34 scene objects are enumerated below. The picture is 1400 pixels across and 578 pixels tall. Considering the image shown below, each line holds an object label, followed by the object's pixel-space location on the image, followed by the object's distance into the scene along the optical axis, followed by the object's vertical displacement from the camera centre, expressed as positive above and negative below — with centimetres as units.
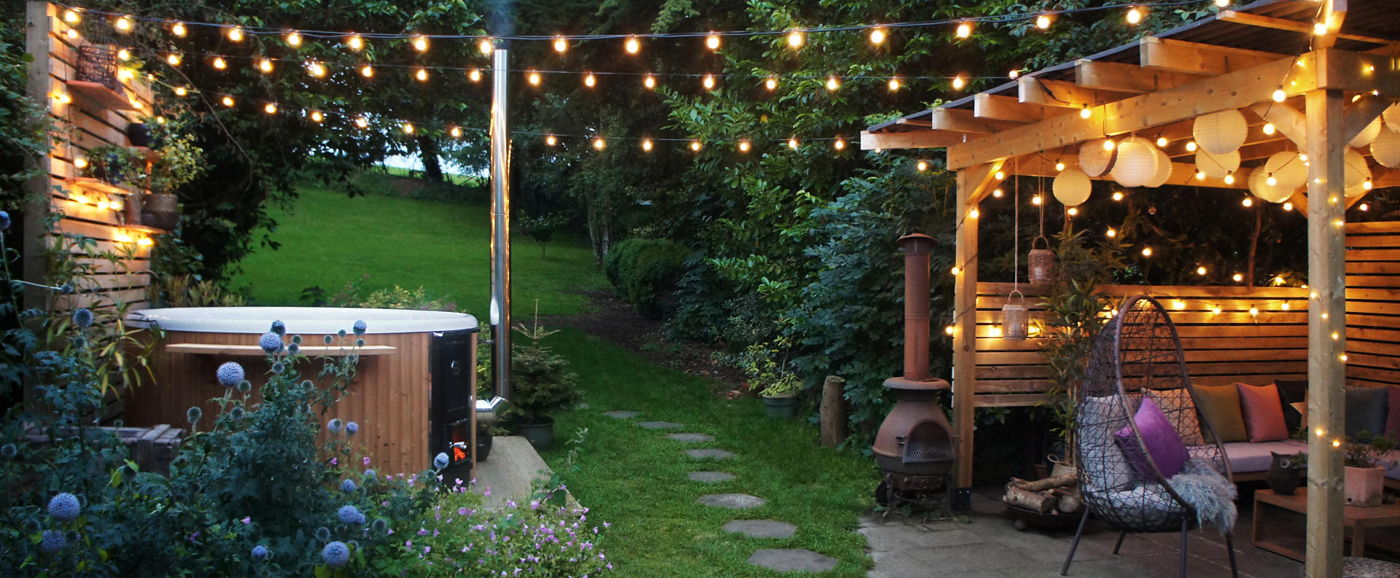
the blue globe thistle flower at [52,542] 178 -49
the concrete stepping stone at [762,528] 459 -118
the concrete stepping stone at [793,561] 406 -119
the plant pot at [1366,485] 409 -82
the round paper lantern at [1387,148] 402 +62
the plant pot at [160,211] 525 +39
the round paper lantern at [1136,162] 426 +58
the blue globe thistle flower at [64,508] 178 -43
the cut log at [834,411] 669 -86
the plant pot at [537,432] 656 -101
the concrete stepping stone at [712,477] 573 -115
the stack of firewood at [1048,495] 462 -100
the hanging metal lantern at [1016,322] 522 -17
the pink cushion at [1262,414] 561 -71
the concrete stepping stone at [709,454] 642 -114
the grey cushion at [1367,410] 550 -67
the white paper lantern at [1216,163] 478 +66
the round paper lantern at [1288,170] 480 +63
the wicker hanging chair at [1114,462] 376 -72
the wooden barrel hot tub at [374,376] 398 -41
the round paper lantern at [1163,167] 436 +57
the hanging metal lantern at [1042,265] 537 +15
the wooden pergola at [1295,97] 327 +81
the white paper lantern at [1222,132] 382 +65
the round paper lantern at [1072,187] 488 +54
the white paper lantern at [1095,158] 445 +63
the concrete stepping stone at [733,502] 512 -117
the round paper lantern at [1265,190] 498 +55
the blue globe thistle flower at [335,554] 187 -53
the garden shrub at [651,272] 1319 +21
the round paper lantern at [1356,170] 464 +61
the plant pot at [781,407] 796 -100
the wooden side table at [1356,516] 392 -92
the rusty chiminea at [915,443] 486 -79
